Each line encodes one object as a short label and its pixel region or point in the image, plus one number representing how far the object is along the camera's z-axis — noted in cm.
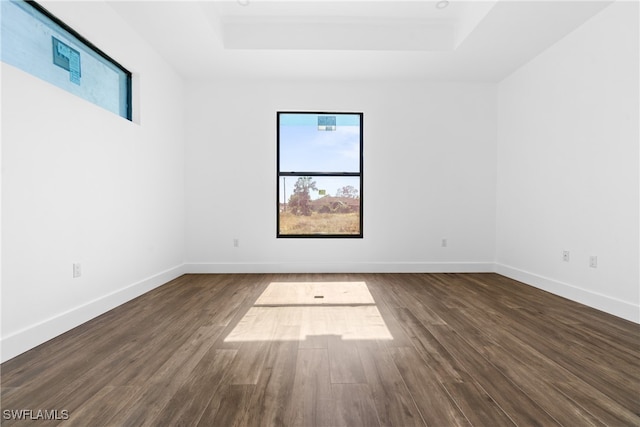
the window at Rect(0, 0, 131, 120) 206
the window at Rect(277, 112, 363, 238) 468
